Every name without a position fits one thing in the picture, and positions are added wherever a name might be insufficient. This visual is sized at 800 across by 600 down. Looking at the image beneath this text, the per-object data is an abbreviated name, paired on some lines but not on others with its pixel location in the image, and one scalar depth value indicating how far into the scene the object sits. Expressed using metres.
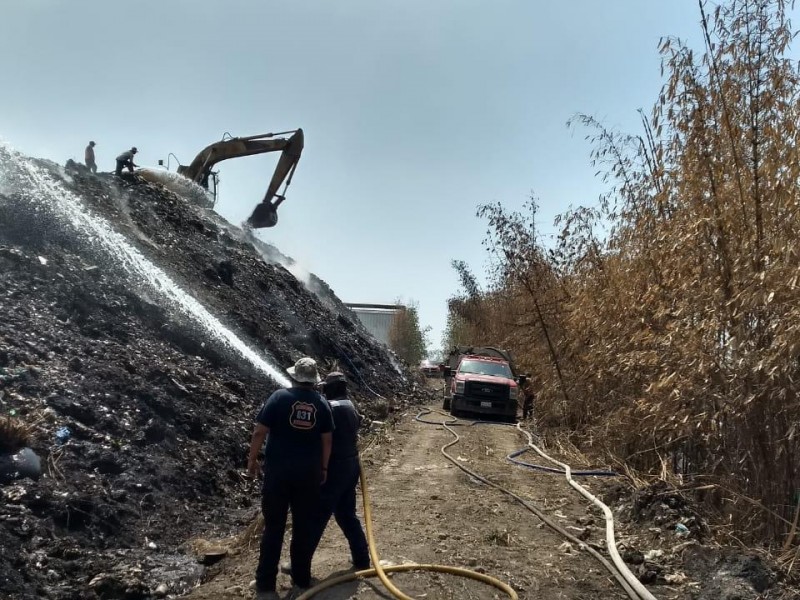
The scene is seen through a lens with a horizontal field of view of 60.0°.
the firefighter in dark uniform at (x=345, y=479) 5.36
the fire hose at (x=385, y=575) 4.93
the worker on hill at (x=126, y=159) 21.28
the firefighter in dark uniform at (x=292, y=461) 4.98
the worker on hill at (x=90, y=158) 21.27
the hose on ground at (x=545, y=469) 9.39
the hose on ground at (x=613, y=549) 5.09
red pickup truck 18.59
